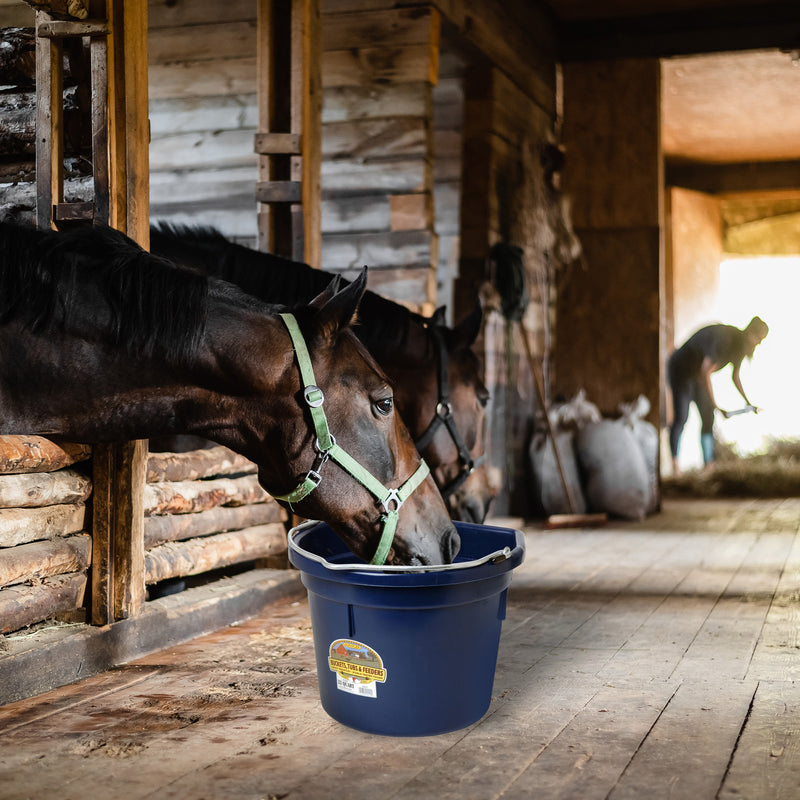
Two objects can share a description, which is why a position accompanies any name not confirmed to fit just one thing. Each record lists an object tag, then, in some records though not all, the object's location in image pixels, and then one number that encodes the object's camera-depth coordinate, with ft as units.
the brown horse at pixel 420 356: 10.13
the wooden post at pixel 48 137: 9.18
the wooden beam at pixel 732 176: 38.91
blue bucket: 6.73
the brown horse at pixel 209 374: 7.15
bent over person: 28.48
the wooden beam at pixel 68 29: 9.08
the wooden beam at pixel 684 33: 22.13
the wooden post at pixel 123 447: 9.04
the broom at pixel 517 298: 19.45
